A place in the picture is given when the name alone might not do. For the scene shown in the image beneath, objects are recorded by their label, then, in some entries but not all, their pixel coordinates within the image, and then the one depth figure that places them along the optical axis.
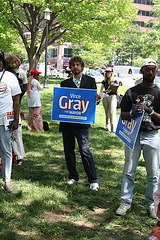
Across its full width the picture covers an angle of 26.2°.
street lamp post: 22.46
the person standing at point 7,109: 4.93
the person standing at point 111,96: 10.46
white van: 41.38
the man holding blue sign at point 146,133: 4.20
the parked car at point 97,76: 41.95
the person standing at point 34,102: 9.91
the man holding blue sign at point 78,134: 5.33
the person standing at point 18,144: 6.74
